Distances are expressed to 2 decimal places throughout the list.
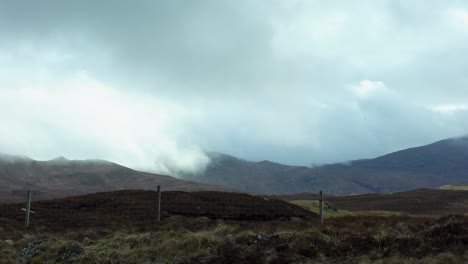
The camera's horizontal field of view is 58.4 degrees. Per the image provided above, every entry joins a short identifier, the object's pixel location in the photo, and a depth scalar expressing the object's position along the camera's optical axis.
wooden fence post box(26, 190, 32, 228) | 21.86
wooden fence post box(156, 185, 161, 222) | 19.65
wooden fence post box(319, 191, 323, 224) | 19.31
